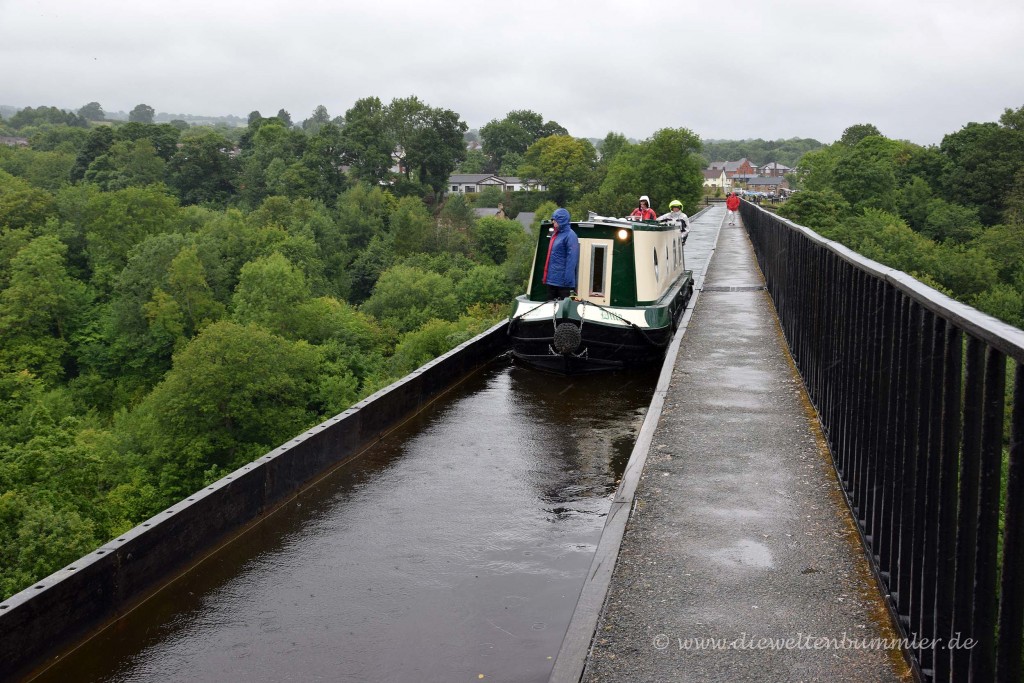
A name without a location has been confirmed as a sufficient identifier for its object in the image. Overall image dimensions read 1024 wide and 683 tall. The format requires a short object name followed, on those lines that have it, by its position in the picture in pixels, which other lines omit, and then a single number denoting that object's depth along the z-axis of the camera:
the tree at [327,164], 120.56
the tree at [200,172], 115.94
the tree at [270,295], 61.41
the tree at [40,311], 63.34
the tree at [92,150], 114.31
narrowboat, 13.71
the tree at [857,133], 152.38
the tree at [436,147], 131.88
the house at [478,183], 171.12
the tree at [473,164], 189.38
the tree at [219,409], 38.75
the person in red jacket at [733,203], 53.75
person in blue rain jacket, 13.74
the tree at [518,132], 195.00
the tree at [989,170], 82.00
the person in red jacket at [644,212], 20.14
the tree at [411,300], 72.12
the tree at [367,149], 127.28
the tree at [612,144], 167.69
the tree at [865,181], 87.62
